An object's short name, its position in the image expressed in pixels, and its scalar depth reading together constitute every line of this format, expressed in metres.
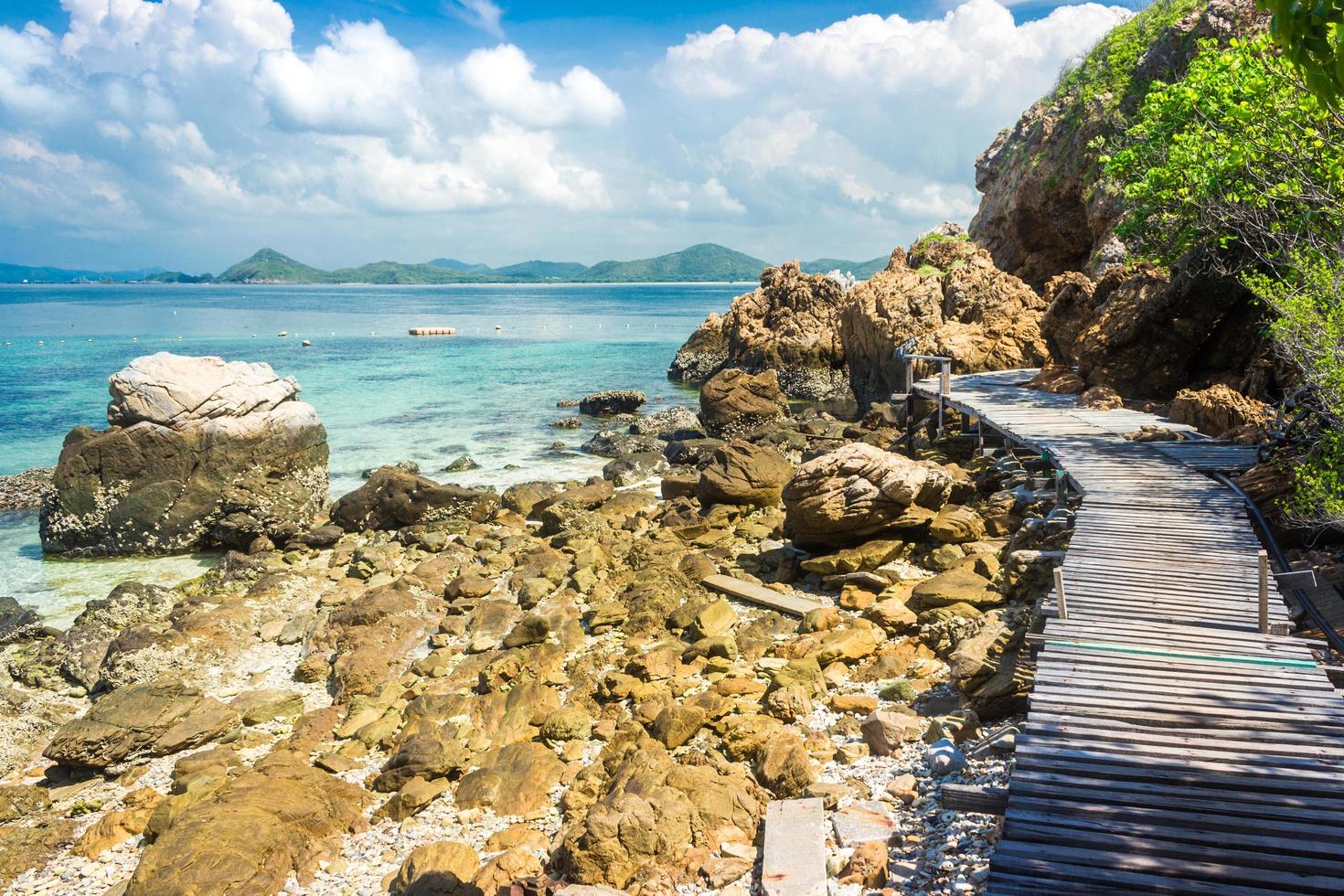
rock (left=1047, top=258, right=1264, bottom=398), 19.72
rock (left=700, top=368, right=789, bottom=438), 33.91
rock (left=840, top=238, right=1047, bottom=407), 29.14
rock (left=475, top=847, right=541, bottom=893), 7.82
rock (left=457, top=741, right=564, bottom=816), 9.36
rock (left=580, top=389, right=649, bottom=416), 41.72
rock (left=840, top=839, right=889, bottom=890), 6.94
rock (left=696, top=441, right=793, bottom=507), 20.80
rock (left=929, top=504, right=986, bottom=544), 16.25
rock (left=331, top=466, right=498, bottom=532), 22.06
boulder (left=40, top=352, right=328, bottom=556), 21.00
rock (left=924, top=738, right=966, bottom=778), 8.55
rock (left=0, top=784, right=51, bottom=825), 9.84
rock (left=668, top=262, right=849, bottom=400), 46.25
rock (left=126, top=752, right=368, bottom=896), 7.79
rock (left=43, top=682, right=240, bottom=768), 10.84
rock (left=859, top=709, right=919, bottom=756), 9.47
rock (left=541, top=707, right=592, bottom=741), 10.73
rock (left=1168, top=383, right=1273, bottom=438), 16.34
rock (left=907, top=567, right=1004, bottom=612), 13.34
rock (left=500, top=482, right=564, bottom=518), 22.83
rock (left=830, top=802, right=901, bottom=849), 7.58
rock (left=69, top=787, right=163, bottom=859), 9.14
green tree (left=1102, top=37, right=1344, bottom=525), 11.34
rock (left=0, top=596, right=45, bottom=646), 15.77
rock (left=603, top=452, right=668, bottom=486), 26.73
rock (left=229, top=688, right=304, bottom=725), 12.02
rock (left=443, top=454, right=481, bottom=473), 29.64
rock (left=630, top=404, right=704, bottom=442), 34.50
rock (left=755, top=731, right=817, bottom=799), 8.82
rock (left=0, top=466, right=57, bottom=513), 25.95
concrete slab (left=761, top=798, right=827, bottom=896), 7.07
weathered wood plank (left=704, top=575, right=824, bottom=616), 14.37
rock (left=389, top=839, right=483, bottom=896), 7.71
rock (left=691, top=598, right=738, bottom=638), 13.64
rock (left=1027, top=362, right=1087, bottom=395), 22.45
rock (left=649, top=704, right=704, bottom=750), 10.21
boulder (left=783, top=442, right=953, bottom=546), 15.91
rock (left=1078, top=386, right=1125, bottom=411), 19.89
